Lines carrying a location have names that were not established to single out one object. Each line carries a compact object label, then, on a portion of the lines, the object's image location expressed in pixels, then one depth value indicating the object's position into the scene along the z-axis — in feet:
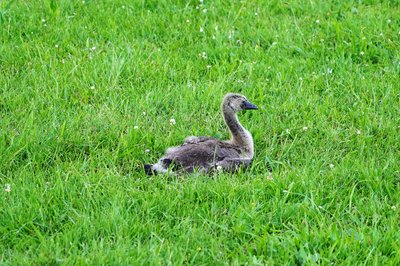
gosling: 42.88
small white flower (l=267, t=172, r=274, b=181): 41.89
